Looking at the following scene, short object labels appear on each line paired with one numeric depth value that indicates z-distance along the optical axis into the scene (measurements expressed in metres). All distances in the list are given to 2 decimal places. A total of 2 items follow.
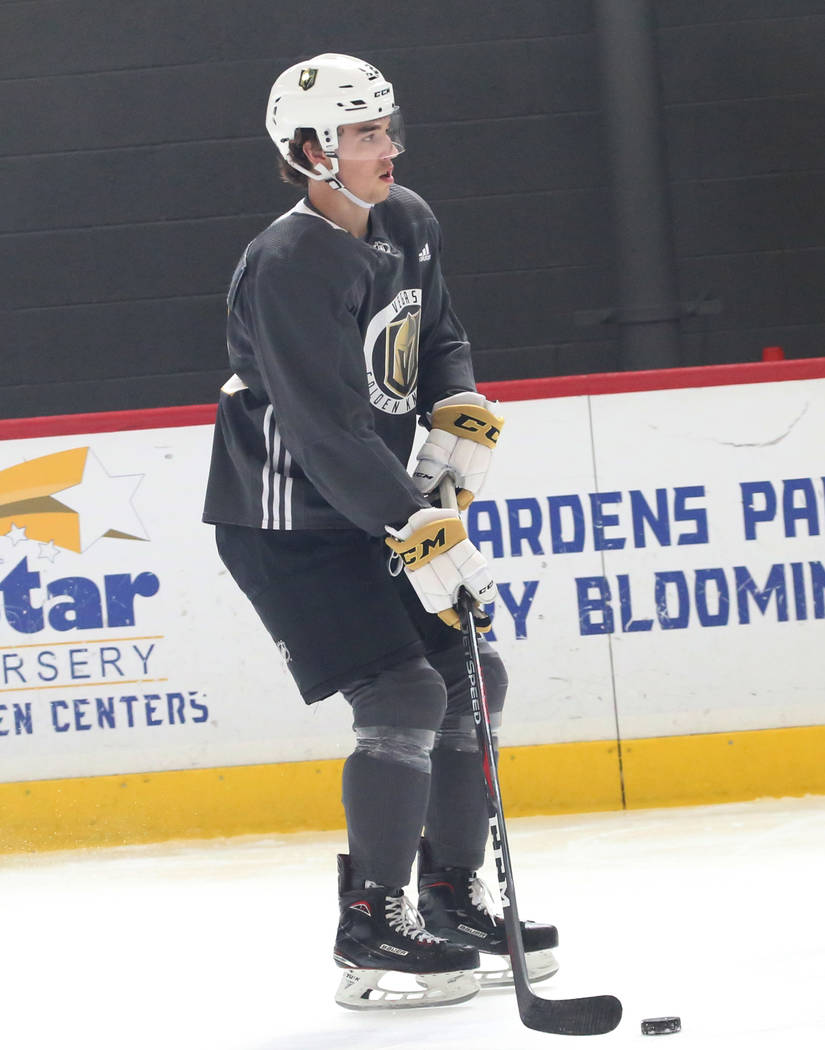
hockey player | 18.96
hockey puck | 18.68
